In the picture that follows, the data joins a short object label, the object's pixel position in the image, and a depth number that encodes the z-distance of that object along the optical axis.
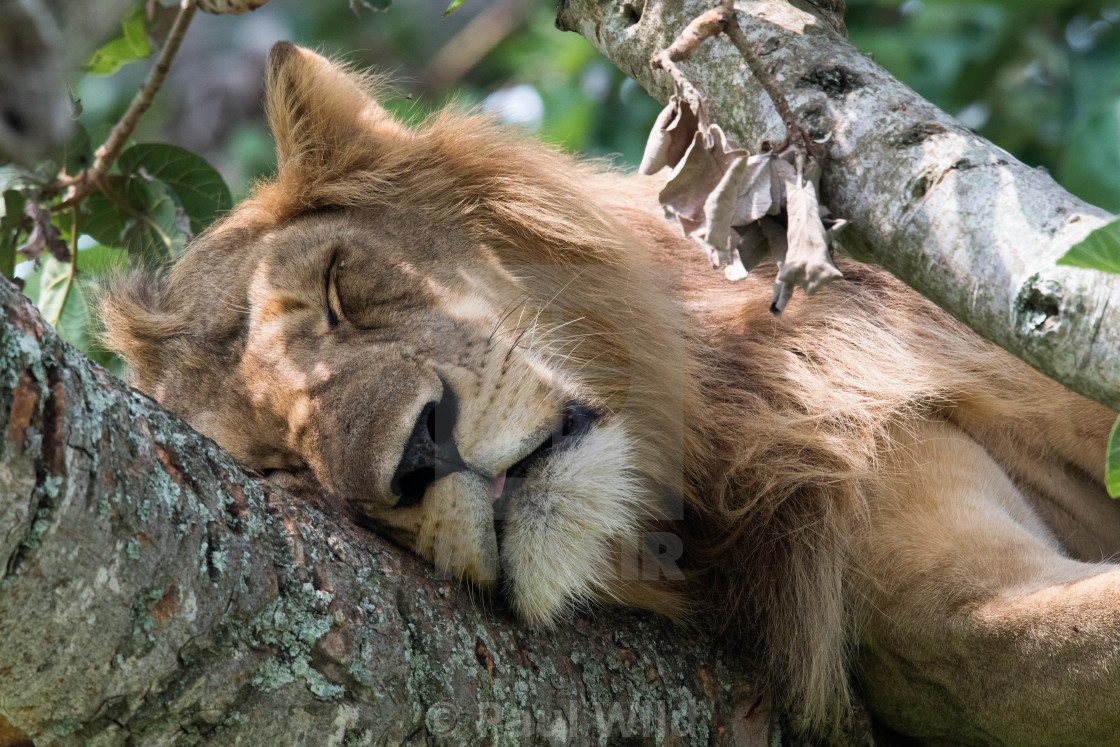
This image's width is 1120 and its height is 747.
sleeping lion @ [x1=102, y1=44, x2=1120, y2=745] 10.22
